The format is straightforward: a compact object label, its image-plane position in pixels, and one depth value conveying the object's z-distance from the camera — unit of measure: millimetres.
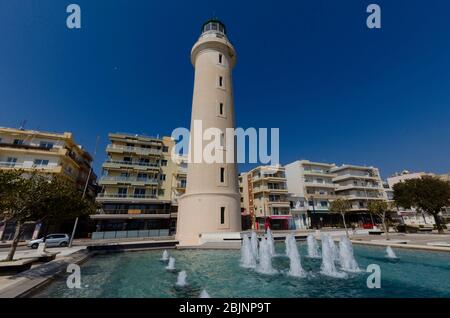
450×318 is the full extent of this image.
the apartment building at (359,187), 53875
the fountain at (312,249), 15873
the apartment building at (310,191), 50053
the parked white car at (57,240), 24820
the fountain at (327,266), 9748
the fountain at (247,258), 12109
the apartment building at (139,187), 35594
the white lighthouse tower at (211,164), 21484
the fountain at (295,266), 9902
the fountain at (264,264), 10534
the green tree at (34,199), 8849
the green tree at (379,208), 25581
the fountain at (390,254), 14102
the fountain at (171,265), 11428
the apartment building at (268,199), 47906
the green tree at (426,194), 31297
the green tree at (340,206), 33531
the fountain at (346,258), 11219
